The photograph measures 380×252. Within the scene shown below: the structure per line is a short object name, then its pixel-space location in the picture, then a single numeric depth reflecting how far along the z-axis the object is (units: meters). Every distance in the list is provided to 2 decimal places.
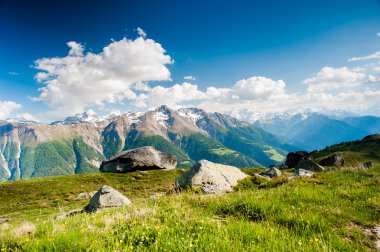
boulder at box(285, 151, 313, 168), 87.12
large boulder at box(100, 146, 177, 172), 80.94
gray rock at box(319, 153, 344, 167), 77.99
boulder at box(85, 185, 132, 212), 27.95
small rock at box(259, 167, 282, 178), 38.12
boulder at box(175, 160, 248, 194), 18.58
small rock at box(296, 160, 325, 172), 48.50
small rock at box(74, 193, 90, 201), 49.27
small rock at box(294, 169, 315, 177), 28.20
